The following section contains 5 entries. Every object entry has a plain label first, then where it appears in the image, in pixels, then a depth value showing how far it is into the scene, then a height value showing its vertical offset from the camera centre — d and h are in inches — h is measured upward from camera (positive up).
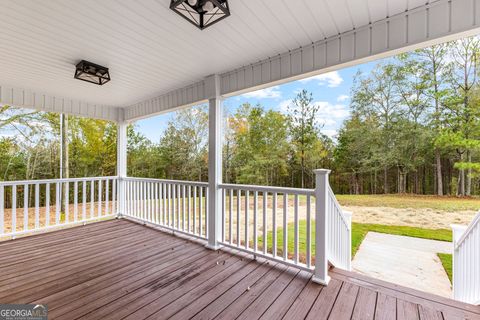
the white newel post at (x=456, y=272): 92.7 -50.7
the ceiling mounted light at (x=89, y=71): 106.4 +47.9
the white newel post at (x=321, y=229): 87.2 -28.5
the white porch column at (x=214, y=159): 126.2 +1.6
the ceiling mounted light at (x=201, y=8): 57.8 +44.8
